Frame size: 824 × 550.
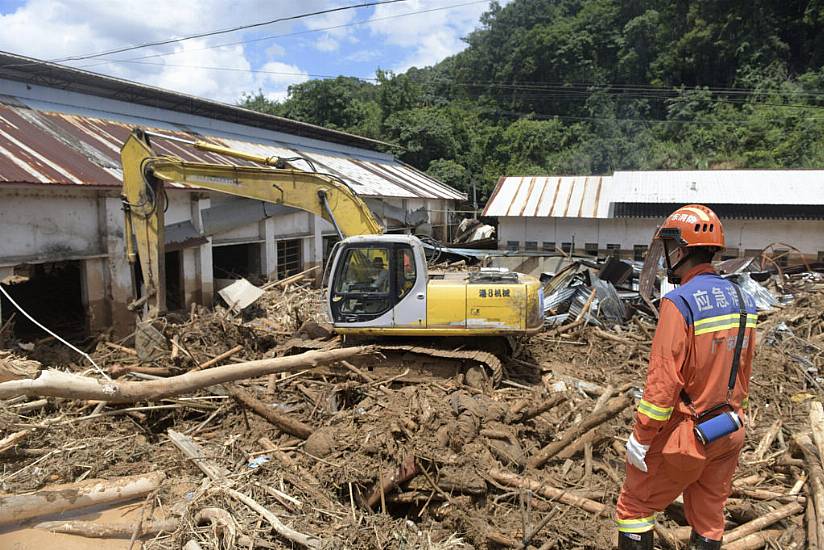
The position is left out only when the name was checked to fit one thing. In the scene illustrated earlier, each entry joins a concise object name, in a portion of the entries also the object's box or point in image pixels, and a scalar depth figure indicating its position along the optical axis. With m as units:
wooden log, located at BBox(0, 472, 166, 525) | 4.27
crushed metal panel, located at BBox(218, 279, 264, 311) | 11.64
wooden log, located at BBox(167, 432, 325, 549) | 4.06
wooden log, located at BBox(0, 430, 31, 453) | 5.12
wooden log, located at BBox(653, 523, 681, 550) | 3.99
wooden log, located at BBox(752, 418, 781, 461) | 5.52
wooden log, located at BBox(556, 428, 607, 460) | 5.23
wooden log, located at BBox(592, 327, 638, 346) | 10.02
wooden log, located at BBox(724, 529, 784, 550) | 3.98
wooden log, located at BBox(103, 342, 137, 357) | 8.52
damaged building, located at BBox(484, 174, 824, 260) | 17.62
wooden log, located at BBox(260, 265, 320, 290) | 13.65
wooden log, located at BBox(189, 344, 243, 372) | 7.40
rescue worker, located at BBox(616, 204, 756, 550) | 3.14
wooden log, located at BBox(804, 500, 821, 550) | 3.98
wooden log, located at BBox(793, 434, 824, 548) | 4.09
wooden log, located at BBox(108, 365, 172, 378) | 6.91
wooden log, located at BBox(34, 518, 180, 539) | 4.24
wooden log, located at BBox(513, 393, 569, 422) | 6.02
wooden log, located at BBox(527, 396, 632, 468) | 5.11
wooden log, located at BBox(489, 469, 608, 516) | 4.39
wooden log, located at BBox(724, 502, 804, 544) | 4.10
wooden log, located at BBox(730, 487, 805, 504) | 4.51
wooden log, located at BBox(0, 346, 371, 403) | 4.58
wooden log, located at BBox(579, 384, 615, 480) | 5.03
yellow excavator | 7.24
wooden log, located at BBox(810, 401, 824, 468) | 5.15
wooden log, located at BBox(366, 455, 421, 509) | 4.64
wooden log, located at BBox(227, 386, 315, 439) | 5.65
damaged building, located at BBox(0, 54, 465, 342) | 8.59
